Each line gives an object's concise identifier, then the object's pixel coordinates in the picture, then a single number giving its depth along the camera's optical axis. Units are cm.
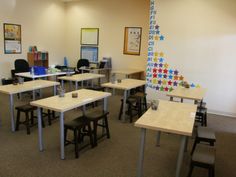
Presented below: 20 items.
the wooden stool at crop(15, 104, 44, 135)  371
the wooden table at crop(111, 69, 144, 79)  646
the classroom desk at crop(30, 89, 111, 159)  286
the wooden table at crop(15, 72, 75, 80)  519
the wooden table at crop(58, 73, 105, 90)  513
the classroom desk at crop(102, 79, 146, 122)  436
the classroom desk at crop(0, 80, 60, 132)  368
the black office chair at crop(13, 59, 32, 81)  640
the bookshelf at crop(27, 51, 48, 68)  751
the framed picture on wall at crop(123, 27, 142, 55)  723
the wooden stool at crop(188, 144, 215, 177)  214
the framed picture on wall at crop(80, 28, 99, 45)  816
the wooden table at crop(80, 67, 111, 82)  733
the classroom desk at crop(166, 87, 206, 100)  370
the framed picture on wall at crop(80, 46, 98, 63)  830
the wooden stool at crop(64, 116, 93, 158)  297
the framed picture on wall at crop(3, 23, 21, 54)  684
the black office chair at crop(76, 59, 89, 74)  808
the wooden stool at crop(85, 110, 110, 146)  327
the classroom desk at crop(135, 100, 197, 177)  221
